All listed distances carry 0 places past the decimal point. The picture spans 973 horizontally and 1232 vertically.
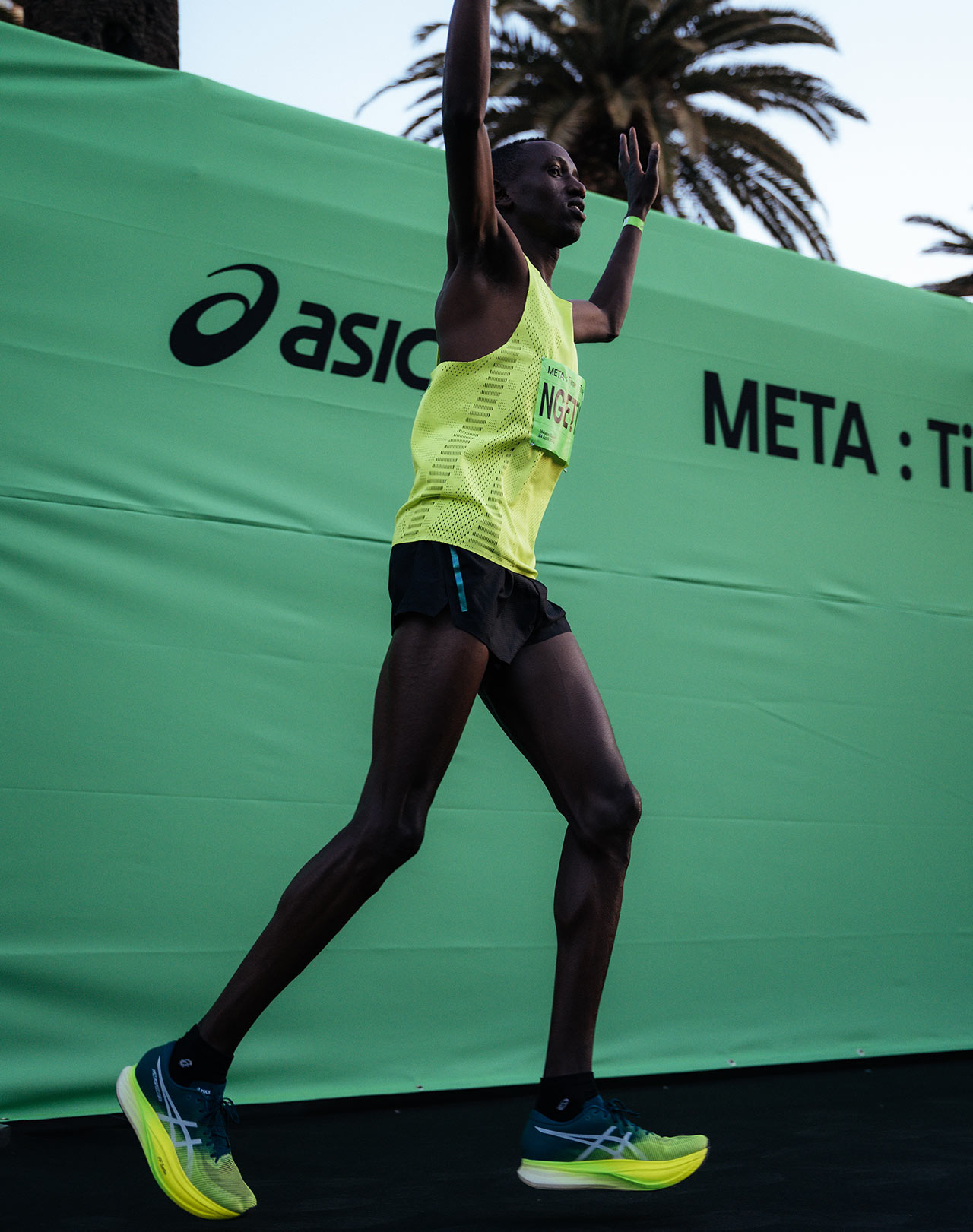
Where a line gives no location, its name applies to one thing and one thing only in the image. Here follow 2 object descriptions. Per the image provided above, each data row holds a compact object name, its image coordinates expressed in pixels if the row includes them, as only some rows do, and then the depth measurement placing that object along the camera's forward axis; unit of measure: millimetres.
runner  1575
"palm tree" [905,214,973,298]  10852
